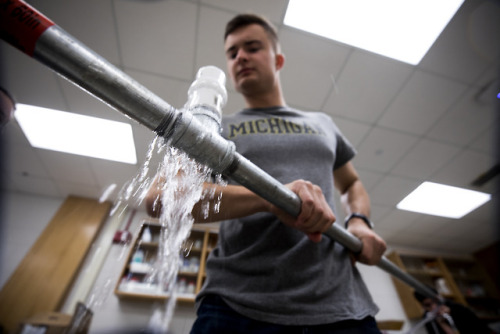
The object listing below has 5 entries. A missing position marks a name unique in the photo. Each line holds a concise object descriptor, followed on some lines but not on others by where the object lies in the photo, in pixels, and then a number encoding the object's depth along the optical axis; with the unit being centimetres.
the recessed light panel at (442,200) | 352
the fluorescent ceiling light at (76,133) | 264
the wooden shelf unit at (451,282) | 394
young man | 56
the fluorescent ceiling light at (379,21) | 177
